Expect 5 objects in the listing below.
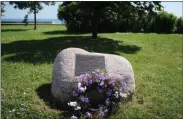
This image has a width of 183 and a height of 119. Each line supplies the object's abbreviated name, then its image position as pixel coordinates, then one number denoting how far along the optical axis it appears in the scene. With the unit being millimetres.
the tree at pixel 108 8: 8810
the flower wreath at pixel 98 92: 3376
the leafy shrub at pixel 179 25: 14502
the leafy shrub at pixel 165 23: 14350
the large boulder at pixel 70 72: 3541
